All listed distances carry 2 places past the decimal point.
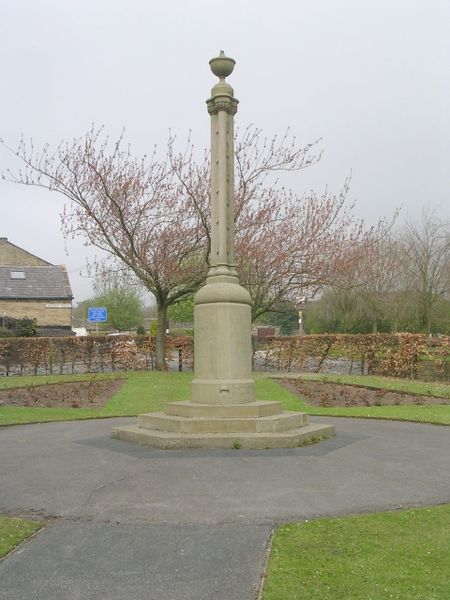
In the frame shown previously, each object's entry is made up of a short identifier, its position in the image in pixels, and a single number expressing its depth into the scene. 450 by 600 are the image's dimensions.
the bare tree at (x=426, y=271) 40.22
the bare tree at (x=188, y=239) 23.12
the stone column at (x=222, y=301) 9.38
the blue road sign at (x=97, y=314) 49.97
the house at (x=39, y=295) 44.91
